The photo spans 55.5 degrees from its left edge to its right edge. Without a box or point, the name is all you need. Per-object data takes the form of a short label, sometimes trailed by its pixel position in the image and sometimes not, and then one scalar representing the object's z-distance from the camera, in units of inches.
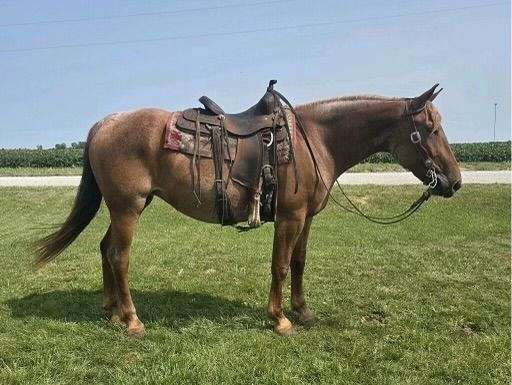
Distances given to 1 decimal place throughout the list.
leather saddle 171.9
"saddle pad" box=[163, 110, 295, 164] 171.6
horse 171.8
